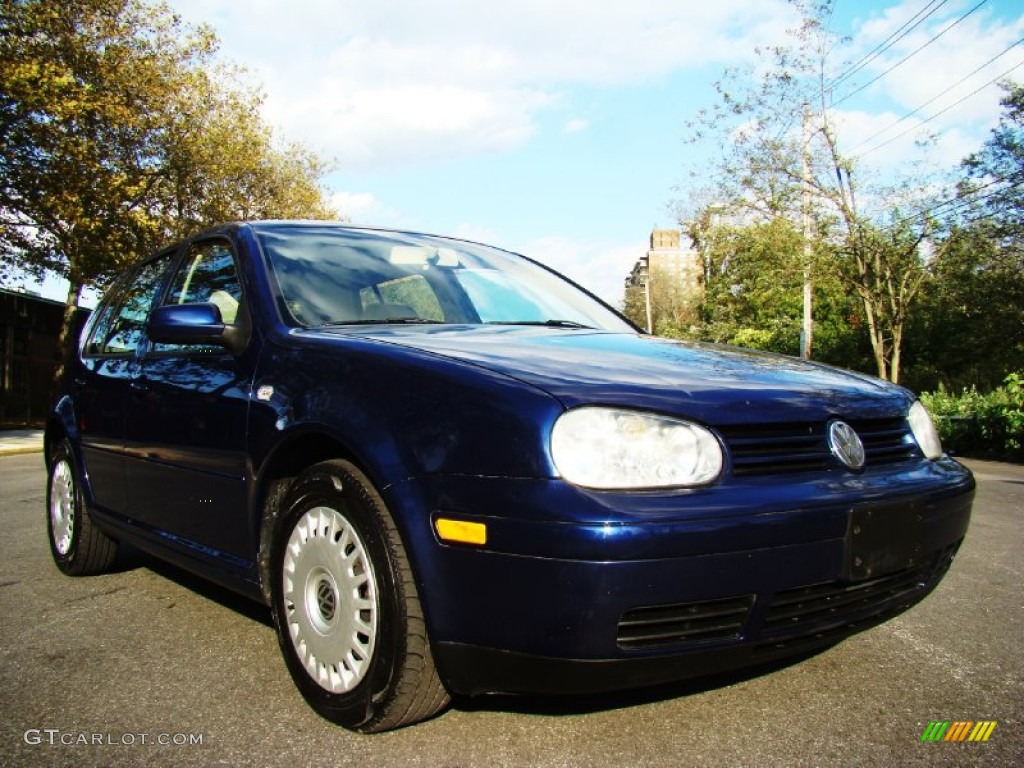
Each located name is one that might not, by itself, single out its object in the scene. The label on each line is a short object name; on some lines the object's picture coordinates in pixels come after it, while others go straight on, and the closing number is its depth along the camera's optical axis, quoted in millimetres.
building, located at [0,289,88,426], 23203
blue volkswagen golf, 1959
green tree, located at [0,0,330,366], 15328
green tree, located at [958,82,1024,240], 23531
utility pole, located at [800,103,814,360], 24031
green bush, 14859
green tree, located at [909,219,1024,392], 24391
